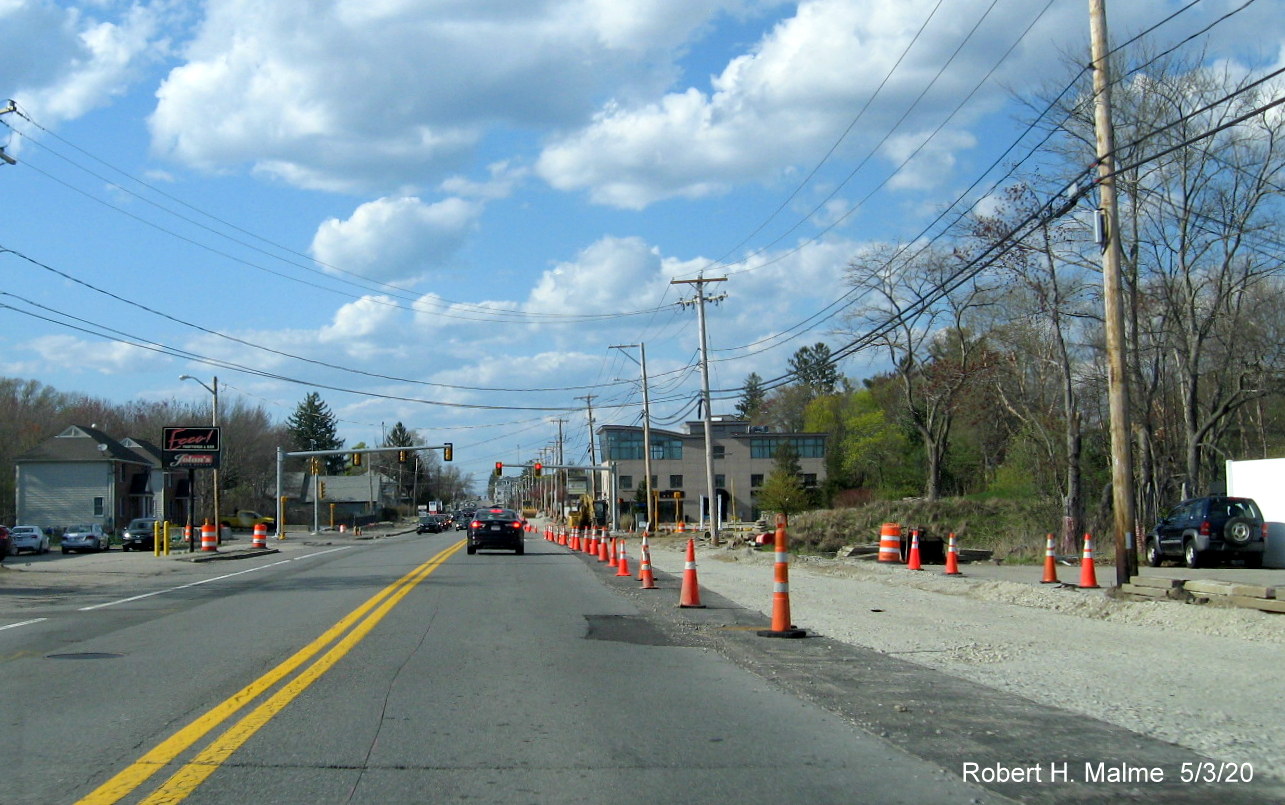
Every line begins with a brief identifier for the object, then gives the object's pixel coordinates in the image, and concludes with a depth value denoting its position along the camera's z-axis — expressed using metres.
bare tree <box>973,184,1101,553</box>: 36.88
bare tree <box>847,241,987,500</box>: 49.16
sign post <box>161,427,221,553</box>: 42.81
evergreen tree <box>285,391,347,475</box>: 149.12
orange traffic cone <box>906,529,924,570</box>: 23.36
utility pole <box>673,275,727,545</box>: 43.22
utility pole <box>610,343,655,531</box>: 61.38
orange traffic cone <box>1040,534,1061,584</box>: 20.02
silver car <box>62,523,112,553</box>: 50.22
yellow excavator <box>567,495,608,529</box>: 69.22
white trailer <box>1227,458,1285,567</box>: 25.03
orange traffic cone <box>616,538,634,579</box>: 24.30
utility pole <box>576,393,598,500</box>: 90.35
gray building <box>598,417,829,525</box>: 106.94
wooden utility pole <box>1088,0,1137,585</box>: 17.42
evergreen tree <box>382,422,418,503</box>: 168.50
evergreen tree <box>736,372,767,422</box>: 154.25
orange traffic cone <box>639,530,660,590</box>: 20.58
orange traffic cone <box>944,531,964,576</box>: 21.94
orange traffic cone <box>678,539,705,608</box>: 16.33
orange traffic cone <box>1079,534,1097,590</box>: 18.41
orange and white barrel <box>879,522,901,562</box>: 25.88
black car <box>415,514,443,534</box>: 80.62
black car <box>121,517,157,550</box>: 49.66
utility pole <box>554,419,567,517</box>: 118.80
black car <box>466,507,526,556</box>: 35.88
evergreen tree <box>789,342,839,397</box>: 135.25
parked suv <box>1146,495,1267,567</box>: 23.88
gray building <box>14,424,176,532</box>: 71.62
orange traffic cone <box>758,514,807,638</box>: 12.64
